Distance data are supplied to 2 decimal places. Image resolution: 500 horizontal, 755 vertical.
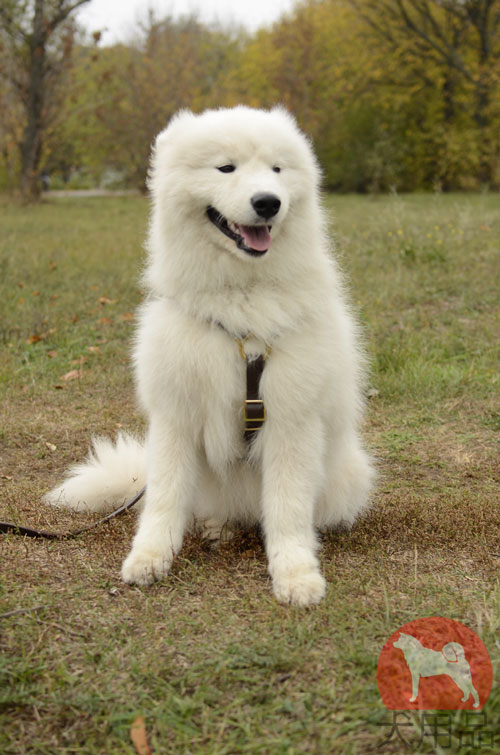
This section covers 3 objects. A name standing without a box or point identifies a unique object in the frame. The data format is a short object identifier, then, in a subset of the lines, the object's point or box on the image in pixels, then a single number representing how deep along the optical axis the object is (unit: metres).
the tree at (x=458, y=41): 23.25
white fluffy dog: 2.45
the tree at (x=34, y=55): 17.61
